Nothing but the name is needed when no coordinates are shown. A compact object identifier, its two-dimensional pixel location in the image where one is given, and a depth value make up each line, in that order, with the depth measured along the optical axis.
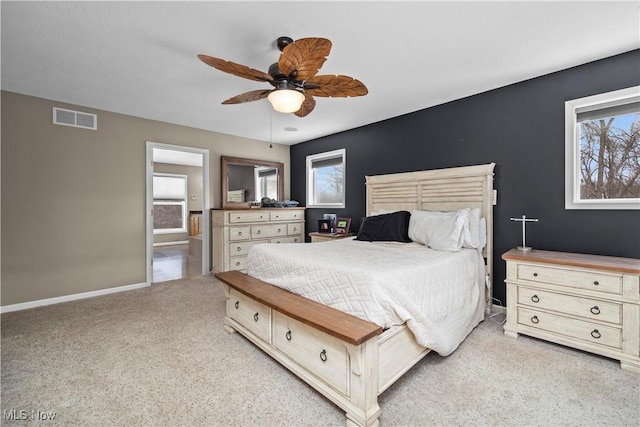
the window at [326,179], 4.96
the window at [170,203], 8.06
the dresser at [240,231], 4.45
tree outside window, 2.41
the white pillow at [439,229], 2.72
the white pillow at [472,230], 2.85
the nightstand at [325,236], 4.36
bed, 1.51
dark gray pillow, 3.21
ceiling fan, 1.69
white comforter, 1.73
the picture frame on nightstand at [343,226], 4.58
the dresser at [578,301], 1.98
